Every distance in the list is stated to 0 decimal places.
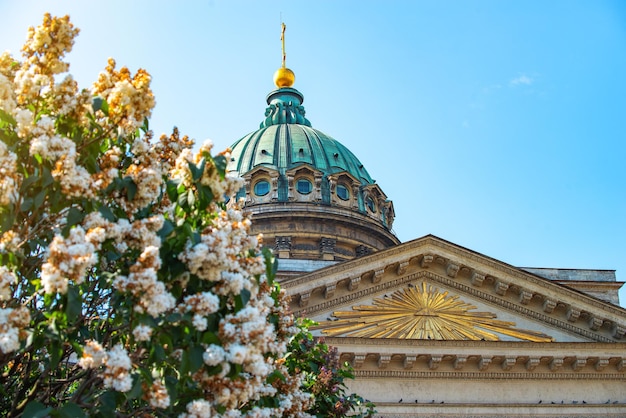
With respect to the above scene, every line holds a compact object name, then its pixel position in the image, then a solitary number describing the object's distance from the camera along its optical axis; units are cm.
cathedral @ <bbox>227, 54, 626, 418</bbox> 2430
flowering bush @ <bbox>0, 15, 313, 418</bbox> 790
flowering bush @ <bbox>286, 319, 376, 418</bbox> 1378
